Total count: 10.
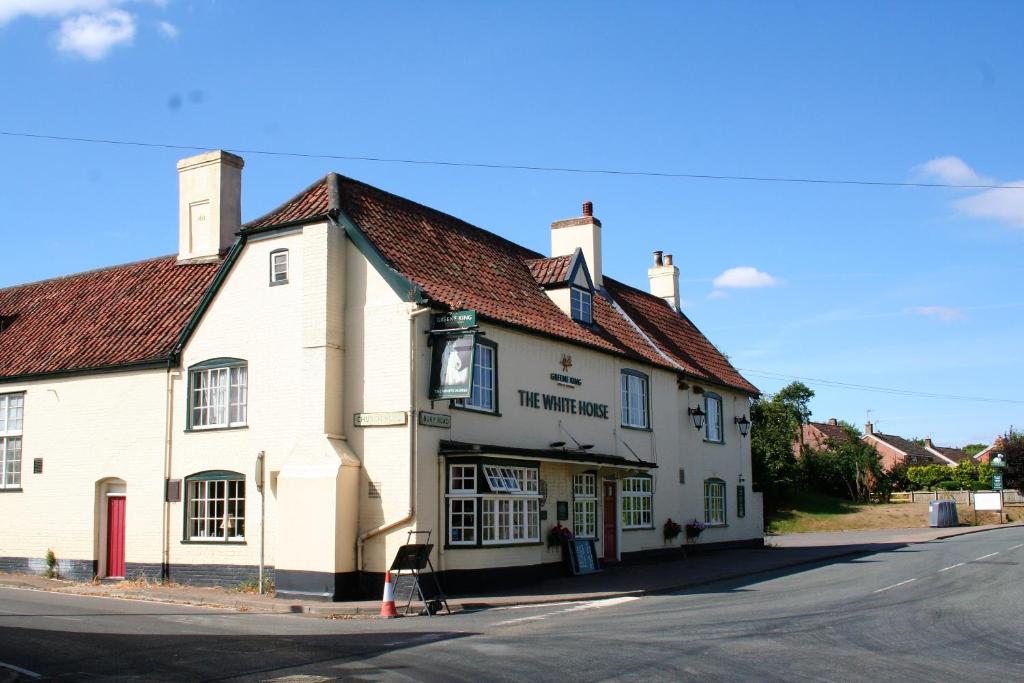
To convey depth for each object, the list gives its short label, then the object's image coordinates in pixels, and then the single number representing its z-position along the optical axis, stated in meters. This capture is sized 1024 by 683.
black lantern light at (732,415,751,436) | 34.31
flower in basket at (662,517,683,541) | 28.01
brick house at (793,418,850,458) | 67.61
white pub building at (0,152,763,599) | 18.77
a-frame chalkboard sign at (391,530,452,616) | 16.73
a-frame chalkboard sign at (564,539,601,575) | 22.62
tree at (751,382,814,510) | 48.56
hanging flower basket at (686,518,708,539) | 29.33
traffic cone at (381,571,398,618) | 16.34
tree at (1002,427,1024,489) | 61.03
